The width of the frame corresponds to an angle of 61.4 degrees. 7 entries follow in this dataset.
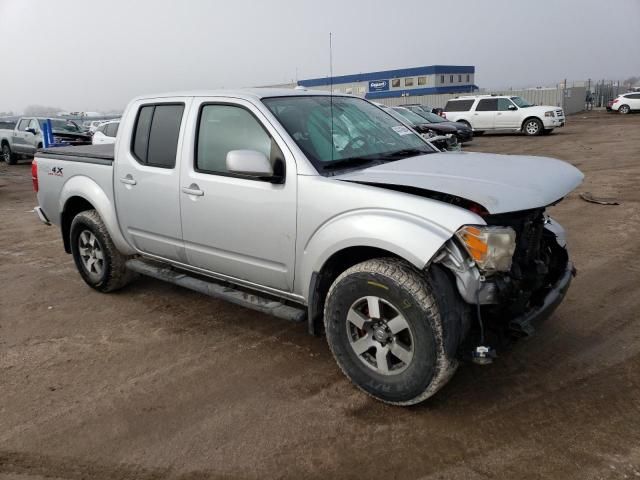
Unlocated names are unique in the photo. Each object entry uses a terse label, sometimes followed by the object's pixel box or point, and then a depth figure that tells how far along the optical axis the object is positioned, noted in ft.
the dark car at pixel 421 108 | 69.36
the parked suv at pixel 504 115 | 74.69
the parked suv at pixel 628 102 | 110.93
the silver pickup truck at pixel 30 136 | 58.85
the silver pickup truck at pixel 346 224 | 9.39
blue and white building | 159.02
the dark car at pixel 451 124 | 64.19
